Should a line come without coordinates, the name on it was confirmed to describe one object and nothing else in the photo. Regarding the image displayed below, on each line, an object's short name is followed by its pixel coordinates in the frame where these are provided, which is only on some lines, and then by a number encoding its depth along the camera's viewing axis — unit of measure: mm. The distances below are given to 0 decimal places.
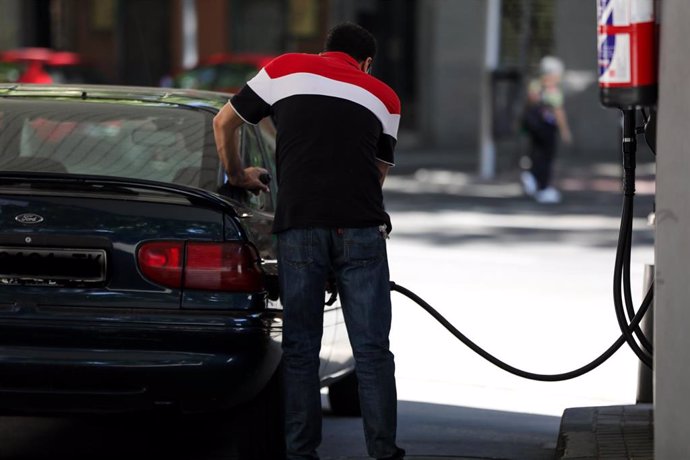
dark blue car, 10594
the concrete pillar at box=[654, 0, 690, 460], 8648
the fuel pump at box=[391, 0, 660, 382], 8906
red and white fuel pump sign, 8906
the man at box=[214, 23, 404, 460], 10750
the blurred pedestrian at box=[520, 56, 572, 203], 40094
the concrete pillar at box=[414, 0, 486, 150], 58594
